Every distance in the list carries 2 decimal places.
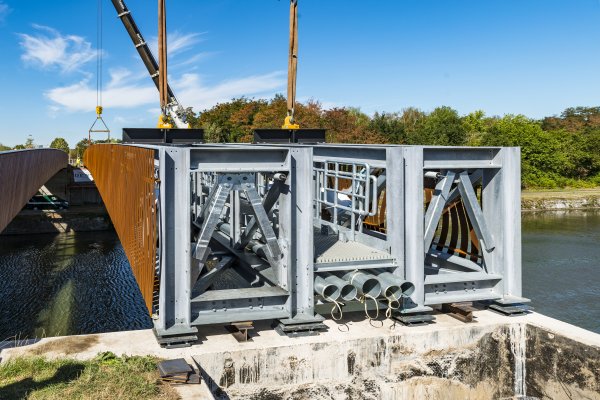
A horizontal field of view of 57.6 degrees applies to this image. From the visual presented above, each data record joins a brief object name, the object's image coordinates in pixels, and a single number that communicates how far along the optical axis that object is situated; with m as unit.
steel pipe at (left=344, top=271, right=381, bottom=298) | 7.60
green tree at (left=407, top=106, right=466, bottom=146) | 58.54
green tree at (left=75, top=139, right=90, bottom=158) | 70.18
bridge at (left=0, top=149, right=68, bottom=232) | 10.64
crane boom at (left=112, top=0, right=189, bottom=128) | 27.11
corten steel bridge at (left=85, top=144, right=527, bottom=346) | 7.05
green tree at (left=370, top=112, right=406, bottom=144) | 60.81
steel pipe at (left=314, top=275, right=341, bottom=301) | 7.43
